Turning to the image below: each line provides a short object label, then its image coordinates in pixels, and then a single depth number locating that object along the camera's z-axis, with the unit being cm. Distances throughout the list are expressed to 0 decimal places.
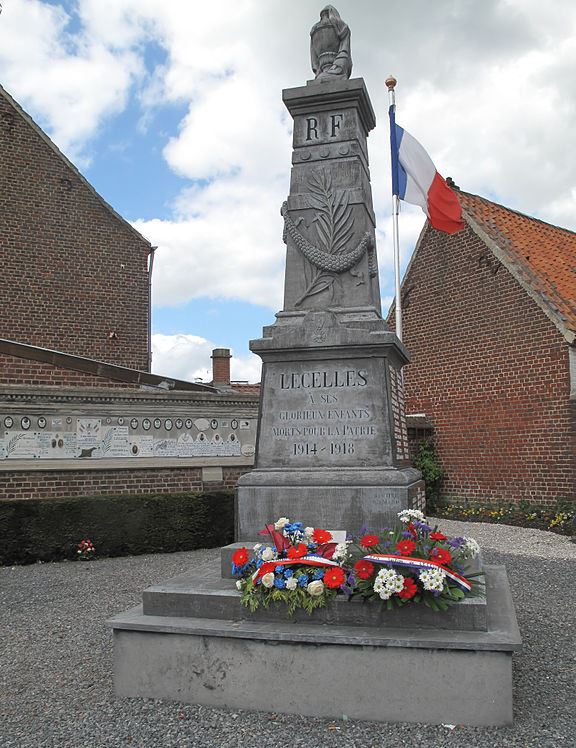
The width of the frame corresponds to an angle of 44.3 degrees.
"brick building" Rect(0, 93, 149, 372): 1531
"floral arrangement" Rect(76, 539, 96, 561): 968
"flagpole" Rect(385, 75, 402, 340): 1320
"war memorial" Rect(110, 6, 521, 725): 396
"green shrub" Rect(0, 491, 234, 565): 945
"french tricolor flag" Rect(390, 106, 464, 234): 1350
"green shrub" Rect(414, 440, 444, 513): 1478
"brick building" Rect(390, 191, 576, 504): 1283
